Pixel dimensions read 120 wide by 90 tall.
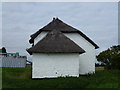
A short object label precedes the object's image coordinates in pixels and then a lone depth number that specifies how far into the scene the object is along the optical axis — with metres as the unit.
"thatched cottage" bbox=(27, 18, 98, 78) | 14.09
